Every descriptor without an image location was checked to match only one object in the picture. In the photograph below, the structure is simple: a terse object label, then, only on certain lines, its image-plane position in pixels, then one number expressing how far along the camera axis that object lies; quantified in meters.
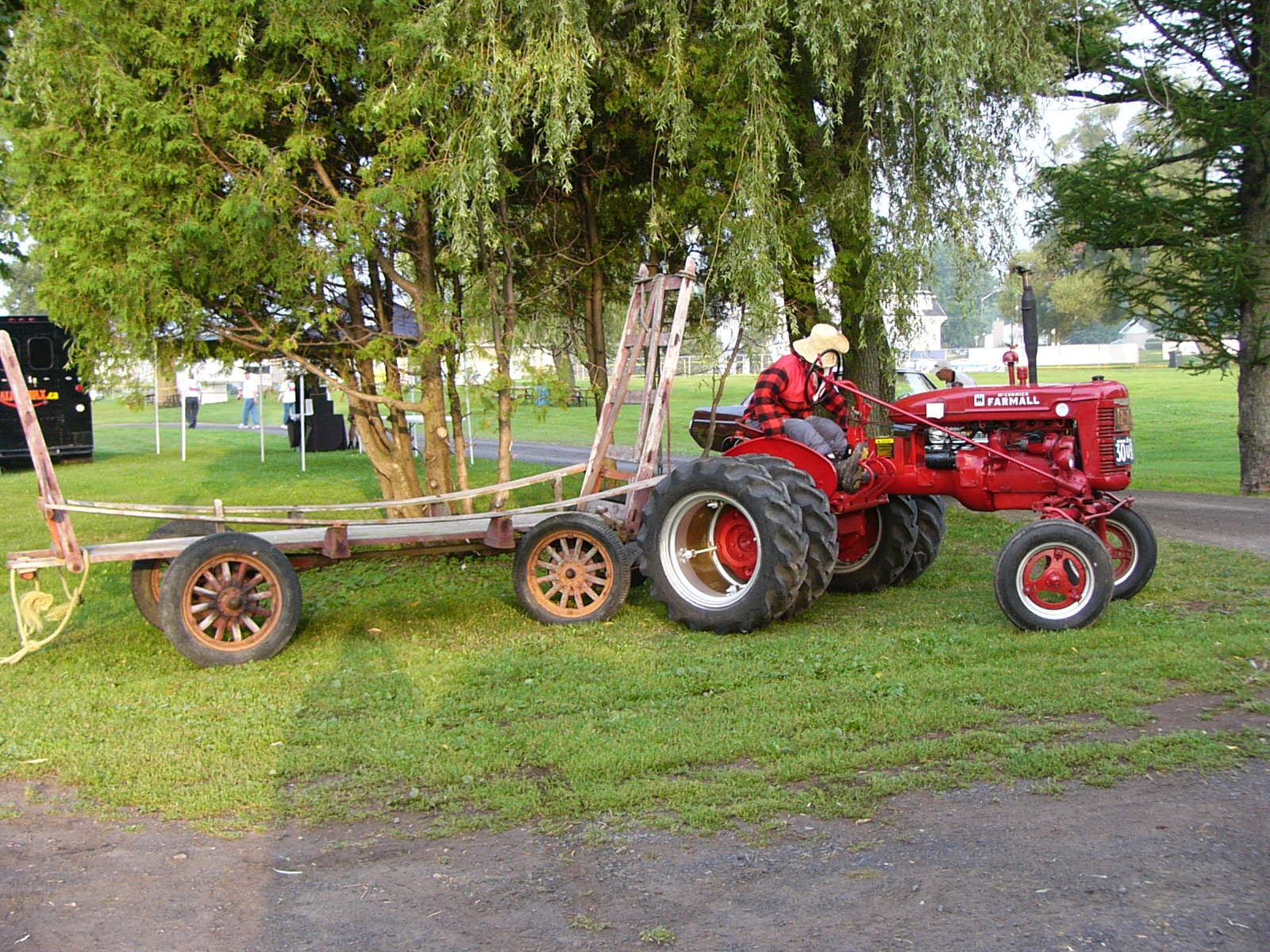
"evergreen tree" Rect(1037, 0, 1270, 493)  15.55
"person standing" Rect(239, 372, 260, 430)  35.31
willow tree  11.65
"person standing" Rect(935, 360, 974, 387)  10.98
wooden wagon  7.82
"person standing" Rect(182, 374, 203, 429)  36.22
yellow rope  7.83
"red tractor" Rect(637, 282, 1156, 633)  8.23
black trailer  24.50
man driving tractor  9.29
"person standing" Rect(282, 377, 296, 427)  27.88
